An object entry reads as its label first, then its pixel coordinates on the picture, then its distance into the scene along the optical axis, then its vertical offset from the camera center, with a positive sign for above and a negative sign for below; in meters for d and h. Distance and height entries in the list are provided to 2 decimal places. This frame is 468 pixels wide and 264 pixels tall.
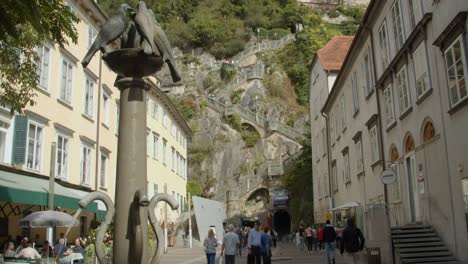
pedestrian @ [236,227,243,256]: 28.75 -0.30
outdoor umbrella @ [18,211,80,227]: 13.55 +0.51
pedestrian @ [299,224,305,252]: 31.75 -0.40
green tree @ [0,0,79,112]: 7.21 +3.95
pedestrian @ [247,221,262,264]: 14.52 -0.35
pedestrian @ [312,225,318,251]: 31.84 -0.41
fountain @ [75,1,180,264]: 5.94 +1.44
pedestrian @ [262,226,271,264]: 14.67 -0.48
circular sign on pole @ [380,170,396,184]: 15.97 +1.72
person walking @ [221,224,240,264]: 14.45 -0.36
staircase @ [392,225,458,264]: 14.52 -0.50
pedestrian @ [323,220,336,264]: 17.89 -0.35
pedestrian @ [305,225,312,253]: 30.55 -0.47
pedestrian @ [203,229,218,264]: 15.20 -0.40
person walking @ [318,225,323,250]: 28.44 -0.31
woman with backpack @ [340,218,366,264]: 14.27 -0.24
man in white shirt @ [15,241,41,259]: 12.78 -0.39
